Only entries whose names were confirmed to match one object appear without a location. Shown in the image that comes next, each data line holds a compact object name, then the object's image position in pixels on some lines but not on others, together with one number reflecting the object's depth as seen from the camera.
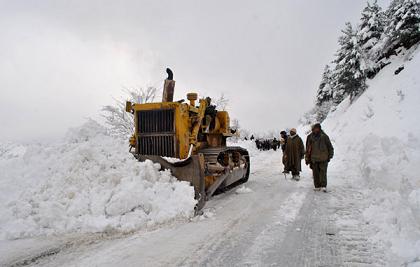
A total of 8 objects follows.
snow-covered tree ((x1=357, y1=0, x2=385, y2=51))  31.81
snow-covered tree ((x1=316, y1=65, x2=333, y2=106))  45.80
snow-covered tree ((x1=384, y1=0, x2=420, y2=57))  26.31
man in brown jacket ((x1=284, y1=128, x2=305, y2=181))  9.64
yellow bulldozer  5.78
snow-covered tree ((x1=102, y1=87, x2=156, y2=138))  22.34
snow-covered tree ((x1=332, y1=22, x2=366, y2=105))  30.62
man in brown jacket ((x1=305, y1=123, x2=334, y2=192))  7.66
